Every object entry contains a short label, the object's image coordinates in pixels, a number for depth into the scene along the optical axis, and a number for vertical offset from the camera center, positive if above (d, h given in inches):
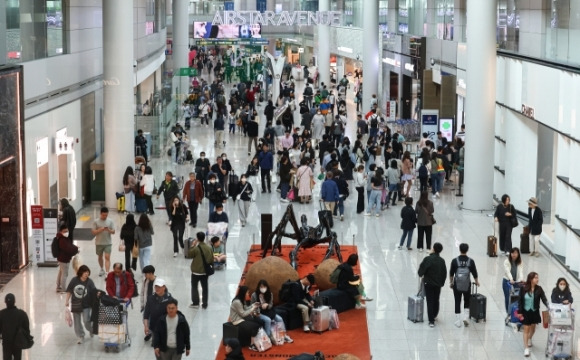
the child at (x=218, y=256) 784.9 -161.0
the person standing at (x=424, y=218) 855.1 -145.8
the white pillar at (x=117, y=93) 1067.3 -61.1
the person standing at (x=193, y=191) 939.3 -136.7
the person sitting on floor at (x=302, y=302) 634.2 -156.8
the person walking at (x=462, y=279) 648.4 -146.5
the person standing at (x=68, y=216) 800.3 -134.4
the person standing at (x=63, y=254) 716.0 -144.6
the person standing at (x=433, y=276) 649.0 -144.7
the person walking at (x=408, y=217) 853.8 -145.0
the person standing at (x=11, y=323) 534.3 -141.8
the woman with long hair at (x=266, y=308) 603.5 -152.9
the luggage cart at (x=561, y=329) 585.3 -158.6
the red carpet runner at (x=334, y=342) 588.4 -172.7
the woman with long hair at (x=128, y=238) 767.1 -144.3
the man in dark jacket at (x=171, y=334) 518.0 -142.7
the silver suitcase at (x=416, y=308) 660.7 -166.2
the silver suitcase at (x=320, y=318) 628.7 -164.3
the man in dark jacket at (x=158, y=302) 554.9 -137.5
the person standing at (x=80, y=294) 598.8 -142.9
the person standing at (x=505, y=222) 845.2 -147.5
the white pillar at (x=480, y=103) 1050.7 -69.8
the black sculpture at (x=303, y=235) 794.2 -148.5
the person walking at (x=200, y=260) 670.5 -139.7
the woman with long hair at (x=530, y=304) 595.1 -148.1
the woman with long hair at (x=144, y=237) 741.9 -138.7
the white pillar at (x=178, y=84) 1828.2 -89.1
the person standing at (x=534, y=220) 848.3 -146.0
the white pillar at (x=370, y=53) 1930.4 -39.6
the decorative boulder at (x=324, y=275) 697.0 -154.7
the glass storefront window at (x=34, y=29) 813.2 +1.5
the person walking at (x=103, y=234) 749.9 -138.7
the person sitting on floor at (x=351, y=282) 674.8 -154.2
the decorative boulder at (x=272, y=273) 666.2 -147.6
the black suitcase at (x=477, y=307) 657.0 -164.6
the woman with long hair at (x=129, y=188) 1026.7 -146.6
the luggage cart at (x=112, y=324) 592.4 -157.7
